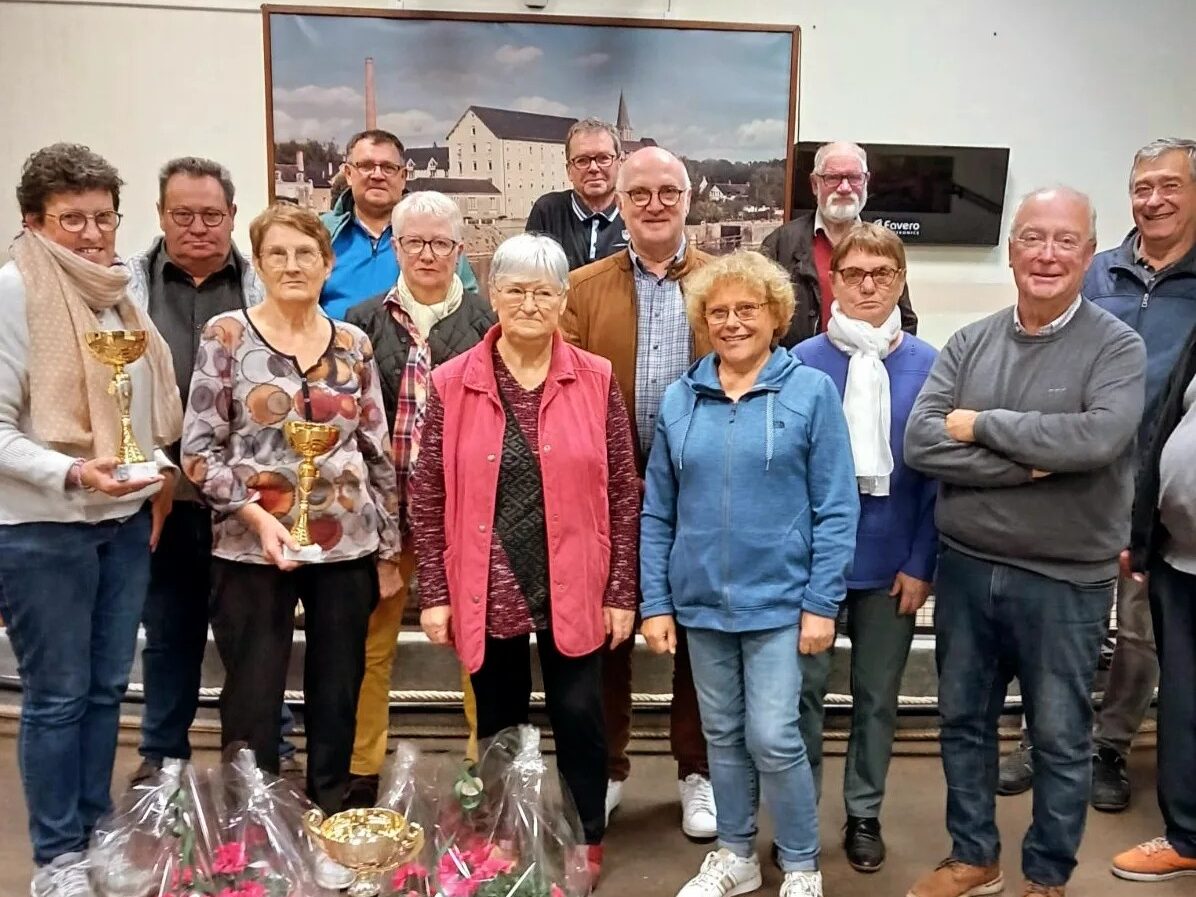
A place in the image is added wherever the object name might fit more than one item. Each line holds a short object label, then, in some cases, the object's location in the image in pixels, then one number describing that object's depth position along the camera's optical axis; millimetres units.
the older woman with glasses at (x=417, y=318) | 2166
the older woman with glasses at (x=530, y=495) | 1899
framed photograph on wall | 3885
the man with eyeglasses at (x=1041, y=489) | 1820
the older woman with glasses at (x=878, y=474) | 2068
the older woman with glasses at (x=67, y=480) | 1831
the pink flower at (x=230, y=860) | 1875
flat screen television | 4062
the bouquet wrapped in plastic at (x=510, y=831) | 1883
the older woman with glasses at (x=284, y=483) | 1905
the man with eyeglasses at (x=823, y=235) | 2617
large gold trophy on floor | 1700
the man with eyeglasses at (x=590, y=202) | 2855
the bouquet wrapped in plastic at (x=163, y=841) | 1867
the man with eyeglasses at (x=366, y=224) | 2564
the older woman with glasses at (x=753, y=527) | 1910
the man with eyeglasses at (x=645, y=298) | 2229
